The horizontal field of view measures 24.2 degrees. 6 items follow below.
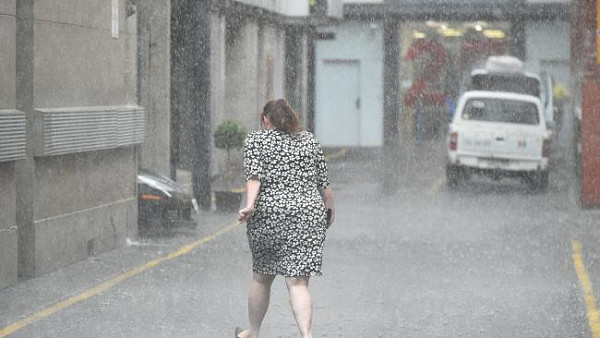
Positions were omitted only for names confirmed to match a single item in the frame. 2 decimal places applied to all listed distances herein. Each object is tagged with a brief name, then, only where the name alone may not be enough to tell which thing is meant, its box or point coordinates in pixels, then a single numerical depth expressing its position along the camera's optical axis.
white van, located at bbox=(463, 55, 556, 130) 32.22
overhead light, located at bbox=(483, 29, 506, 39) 45.41
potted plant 19.45
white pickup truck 25.03
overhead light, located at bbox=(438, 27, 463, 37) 47.44
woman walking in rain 8.71
